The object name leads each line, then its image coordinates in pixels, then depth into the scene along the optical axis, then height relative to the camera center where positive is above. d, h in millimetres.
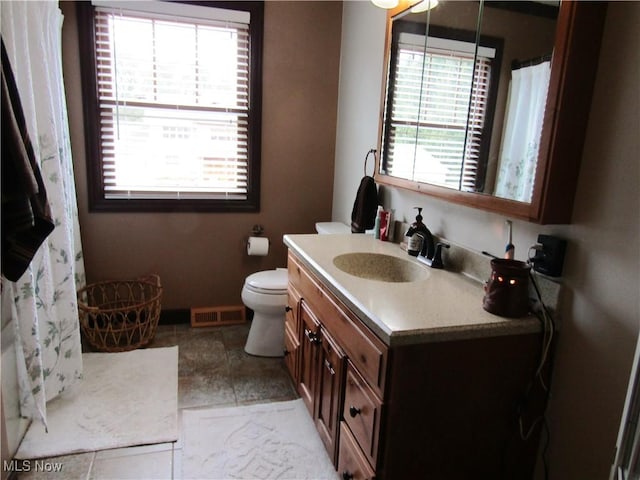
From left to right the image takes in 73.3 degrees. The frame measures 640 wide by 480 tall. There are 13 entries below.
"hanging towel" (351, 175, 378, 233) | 2416 -312
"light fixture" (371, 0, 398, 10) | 2057 +682
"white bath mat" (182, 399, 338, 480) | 1776 -1326
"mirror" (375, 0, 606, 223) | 1199 +181
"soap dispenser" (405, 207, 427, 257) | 1930 -381
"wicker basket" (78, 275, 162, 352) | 2656 -1138
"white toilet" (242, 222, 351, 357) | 2582 -989
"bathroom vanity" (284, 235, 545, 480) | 1246 -694
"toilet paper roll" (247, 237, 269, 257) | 3068 -728
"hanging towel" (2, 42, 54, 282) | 1273 -199
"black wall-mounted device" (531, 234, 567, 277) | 1280 -290
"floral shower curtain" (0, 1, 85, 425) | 1770 -558
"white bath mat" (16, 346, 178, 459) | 1900 -1335
